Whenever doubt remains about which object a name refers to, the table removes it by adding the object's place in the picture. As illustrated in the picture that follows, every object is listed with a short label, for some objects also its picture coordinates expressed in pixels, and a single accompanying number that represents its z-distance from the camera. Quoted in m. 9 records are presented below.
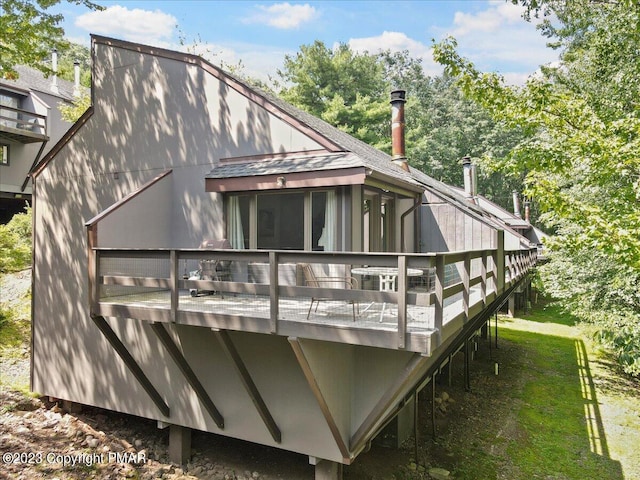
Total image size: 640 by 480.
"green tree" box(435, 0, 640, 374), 5.93
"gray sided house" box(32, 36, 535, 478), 4.65
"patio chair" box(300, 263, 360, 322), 5.54
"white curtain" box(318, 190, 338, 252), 6.27
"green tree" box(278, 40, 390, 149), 25.77
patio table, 4.96
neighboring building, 16.88
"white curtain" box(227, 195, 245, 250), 6.95
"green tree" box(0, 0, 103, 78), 8.89
